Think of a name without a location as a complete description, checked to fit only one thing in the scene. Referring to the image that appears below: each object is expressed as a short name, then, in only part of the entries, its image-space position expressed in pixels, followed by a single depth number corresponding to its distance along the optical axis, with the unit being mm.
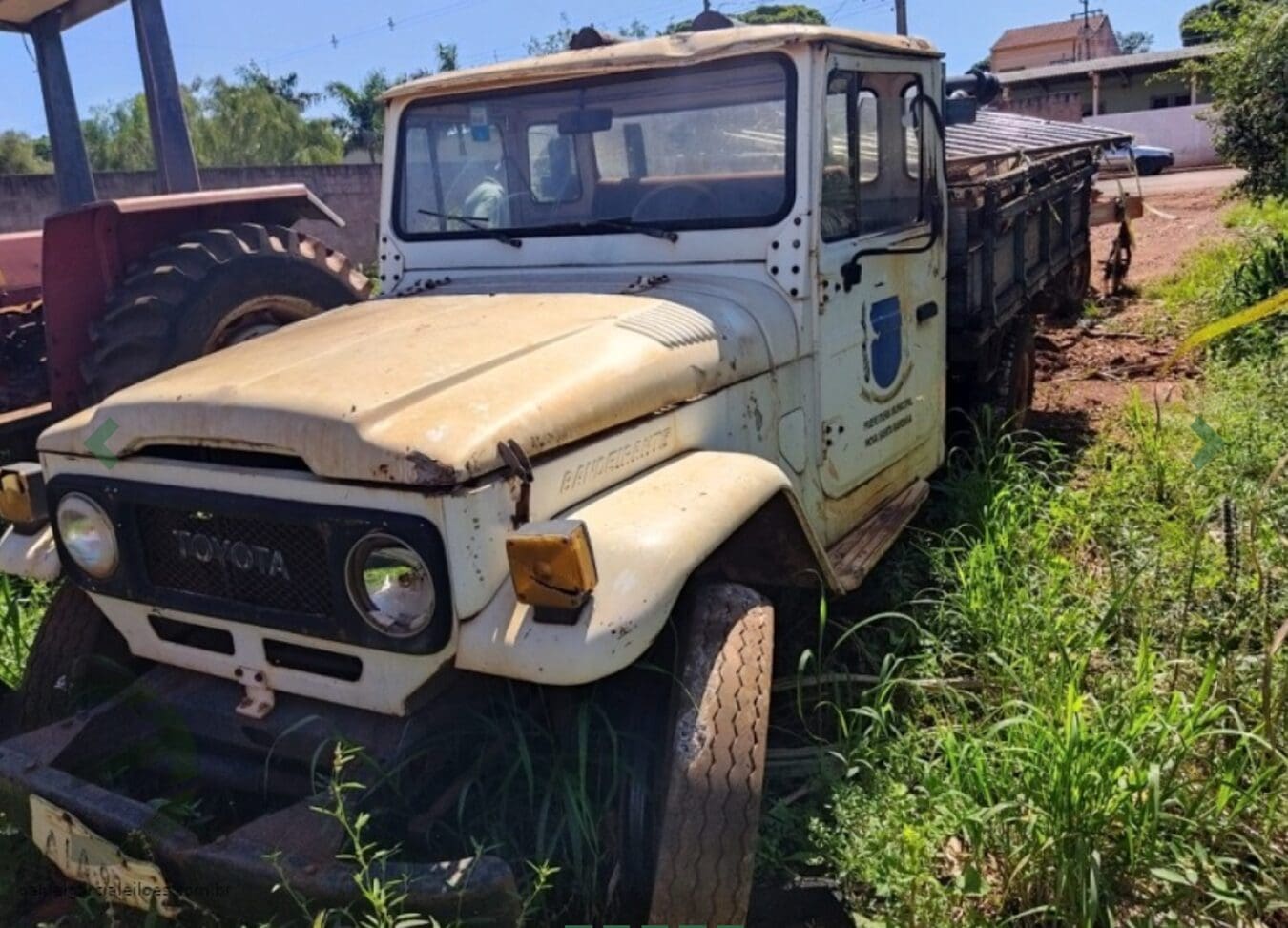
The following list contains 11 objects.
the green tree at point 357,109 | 43719
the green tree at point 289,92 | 43250
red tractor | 4559
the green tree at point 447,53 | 41156
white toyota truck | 2240
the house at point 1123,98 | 29922
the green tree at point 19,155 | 30844
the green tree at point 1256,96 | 8031
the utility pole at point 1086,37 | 58281
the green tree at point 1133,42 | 78375
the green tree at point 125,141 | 31606
